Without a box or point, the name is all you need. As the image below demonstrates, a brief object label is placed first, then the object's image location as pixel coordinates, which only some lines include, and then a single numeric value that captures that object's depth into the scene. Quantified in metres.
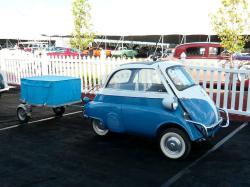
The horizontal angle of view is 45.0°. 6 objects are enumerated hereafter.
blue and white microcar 5.02
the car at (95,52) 33.48
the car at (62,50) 32.19
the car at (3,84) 9.75
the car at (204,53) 12.41
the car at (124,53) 34.53
